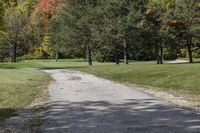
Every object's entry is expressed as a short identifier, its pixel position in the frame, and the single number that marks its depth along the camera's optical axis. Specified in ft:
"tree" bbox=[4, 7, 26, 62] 257.44
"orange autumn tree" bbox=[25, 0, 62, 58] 285.64
